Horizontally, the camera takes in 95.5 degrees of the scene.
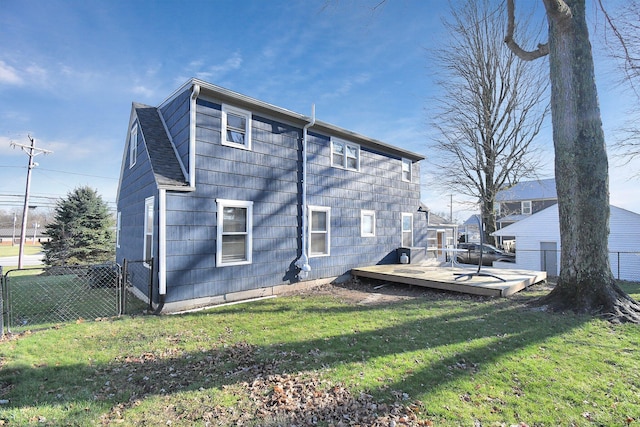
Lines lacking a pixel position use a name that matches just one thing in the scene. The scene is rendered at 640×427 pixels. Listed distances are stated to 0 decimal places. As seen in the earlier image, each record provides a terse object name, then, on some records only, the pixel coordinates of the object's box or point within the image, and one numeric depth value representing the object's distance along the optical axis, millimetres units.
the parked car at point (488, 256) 16308
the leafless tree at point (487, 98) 16609
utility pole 18297
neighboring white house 12211
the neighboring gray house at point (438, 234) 17944
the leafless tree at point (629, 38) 9322
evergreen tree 15953
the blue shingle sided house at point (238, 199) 6617
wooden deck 7703
